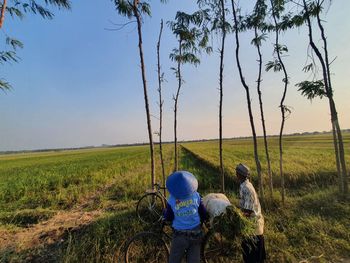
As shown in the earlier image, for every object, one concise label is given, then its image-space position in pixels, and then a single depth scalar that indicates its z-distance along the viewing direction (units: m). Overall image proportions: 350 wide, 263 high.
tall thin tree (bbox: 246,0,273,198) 7.90
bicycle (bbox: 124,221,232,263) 4.02
